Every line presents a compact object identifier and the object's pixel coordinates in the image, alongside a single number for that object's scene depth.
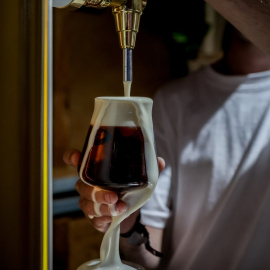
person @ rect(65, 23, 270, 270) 1.17
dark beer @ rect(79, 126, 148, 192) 0.48
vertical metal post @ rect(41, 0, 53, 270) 0.33
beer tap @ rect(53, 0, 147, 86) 0.48
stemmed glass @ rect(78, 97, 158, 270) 0.48
